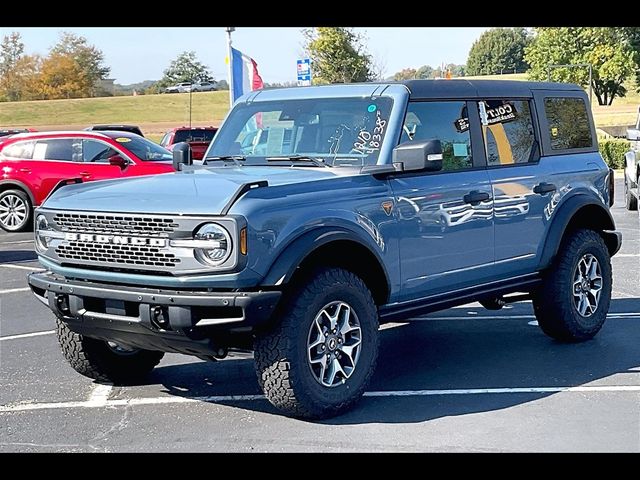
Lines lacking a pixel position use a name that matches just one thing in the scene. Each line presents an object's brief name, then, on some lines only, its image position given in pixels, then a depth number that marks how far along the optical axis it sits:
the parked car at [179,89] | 83.75
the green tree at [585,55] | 54.63
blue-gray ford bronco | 4.76
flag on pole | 21.42
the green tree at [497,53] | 97.88
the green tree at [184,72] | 101.38
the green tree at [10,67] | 82.94
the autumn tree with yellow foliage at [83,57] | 87.94
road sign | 22.17
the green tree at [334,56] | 32.94
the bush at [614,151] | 29.23
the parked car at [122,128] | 25.82
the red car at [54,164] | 15.73
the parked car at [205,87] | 88.00
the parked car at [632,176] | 15.12
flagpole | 21.20
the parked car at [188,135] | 24.12
